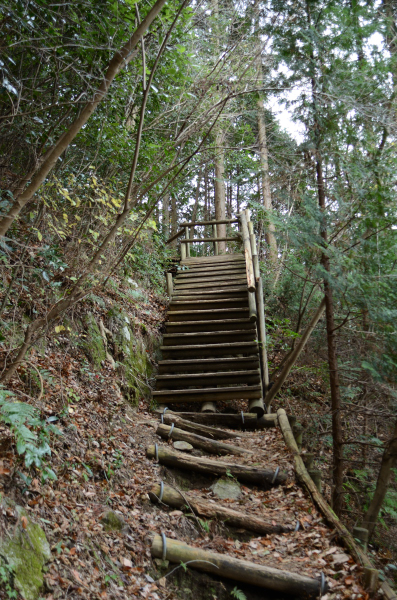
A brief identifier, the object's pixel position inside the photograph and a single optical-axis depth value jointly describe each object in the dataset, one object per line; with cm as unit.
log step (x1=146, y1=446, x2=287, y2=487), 456
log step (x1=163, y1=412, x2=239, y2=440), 589
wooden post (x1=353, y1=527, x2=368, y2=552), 304
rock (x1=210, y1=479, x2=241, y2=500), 443
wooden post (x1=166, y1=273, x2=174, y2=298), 905
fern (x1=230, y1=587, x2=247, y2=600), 305
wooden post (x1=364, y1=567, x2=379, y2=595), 265
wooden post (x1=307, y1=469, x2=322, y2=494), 429
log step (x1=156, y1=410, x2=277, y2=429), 640
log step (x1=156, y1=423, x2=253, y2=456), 536
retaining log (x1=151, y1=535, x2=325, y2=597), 295
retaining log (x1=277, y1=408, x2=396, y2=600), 288
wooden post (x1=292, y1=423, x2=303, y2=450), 529
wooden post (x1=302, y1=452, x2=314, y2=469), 480
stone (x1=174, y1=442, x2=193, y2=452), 530
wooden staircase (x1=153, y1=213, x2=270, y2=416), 683
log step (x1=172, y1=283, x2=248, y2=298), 851
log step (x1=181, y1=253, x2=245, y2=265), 1035
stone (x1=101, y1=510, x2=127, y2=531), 326
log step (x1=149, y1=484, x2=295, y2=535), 377
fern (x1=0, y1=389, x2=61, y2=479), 244
